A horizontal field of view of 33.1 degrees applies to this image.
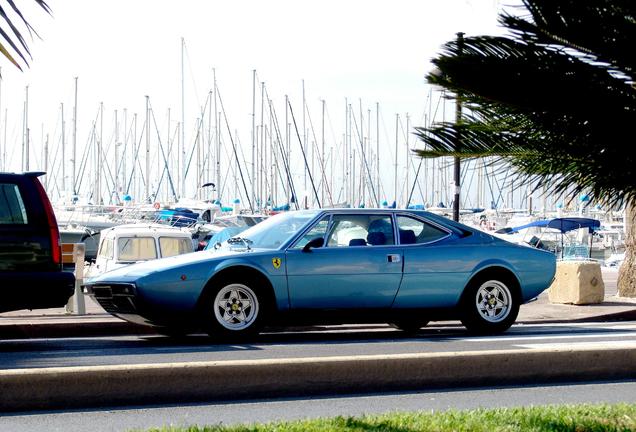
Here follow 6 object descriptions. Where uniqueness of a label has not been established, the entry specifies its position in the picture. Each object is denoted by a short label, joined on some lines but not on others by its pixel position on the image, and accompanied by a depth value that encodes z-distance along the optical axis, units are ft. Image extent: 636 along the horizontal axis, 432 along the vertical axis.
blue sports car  37.37
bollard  51.08
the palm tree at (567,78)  19.25
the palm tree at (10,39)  16.70
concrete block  56.13
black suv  34.60
